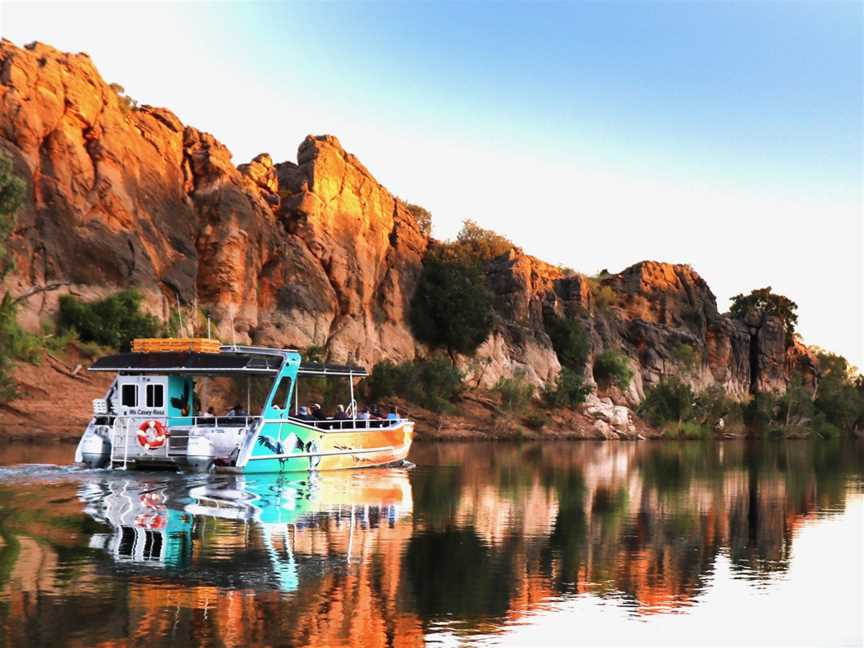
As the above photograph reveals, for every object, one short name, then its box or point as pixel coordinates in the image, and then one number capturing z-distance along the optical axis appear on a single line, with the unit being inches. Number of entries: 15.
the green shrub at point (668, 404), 4301.2
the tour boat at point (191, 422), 1515.7
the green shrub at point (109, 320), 2691.9
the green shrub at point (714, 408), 4471.0
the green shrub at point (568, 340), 4426.7
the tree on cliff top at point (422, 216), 4525.1
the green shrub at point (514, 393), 3597.4
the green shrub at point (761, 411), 4815.5
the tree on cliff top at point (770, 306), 6289.4
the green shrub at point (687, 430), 4239.7
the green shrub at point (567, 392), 3892.7
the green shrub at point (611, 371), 4566.9
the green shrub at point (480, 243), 4488.2
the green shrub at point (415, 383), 3307.1
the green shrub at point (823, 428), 4918.8
